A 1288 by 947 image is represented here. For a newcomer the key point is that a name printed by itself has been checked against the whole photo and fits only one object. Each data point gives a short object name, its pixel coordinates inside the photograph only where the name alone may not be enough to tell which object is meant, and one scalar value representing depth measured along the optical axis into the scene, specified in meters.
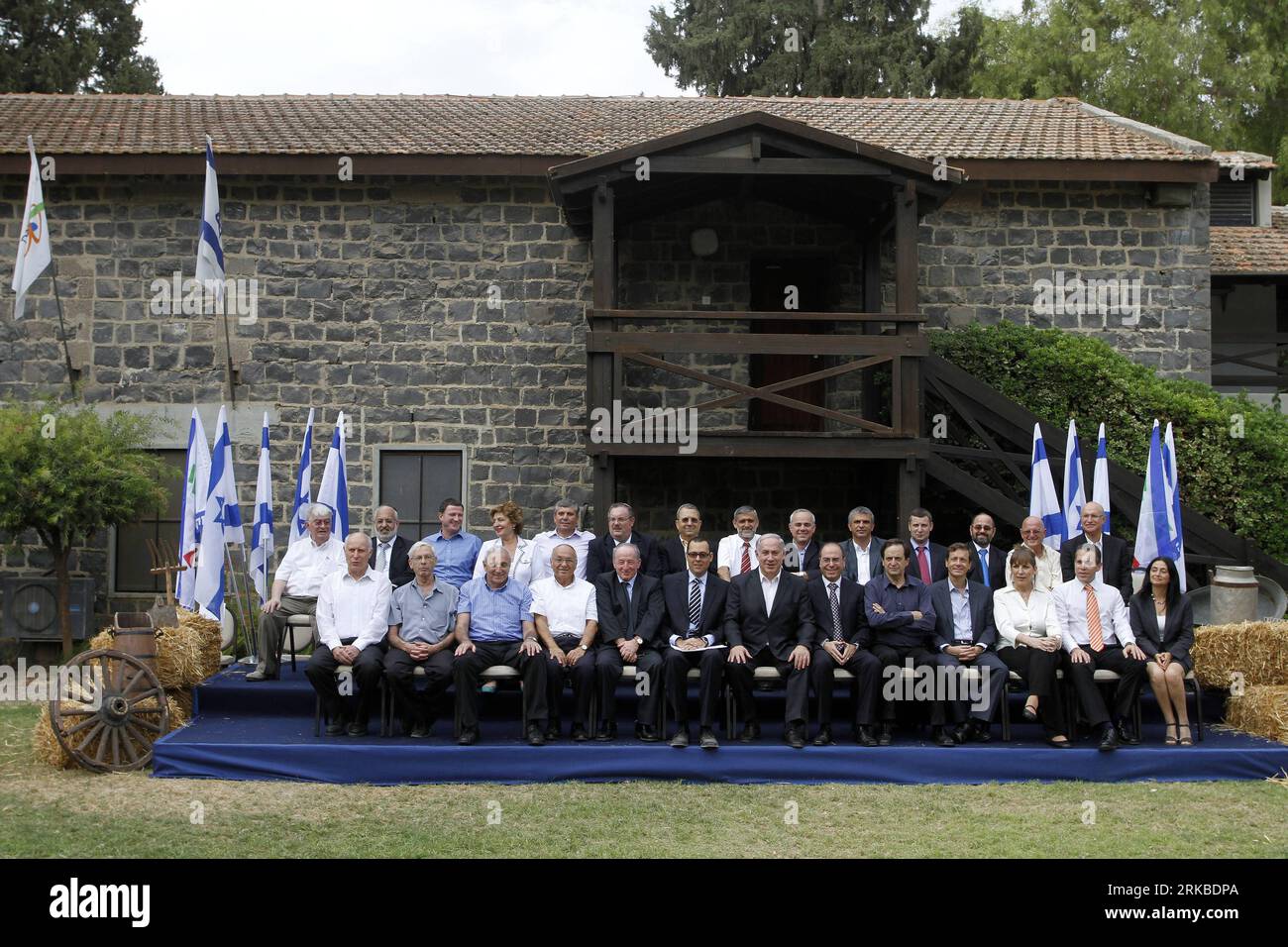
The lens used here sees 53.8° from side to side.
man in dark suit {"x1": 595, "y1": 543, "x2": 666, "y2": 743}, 8.41
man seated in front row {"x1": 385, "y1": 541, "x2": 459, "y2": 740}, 8.46
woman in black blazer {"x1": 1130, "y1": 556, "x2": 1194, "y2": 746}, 8.59
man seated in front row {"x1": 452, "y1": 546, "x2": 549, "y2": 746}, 8.35
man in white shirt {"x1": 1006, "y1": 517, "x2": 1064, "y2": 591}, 9.32
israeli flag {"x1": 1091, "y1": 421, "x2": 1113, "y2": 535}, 10.93
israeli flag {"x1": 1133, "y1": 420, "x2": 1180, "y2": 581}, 10.27
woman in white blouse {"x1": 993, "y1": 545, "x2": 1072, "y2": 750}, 8.44
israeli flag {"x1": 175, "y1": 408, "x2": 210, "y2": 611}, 10.40
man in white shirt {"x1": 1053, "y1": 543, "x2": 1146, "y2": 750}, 8.42
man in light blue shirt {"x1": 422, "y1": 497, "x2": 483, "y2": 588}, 9.55
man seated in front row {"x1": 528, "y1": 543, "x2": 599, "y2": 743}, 8.42
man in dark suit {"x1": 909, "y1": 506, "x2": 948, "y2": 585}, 9.59
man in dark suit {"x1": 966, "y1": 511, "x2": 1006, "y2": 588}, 9.52
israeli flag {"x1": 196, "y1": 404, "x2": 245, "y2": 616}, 10.02
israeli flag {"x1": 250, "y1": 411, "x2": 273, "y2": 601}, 11.01
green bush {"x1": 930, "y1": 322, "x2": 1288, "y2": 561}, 12.91
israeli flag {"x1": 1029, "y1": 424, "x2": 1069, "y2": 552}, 10.81
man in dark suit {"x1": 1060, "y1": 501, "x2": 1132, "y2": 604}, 9.53
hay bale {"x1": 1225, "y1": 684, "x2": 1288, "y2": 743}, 8.81
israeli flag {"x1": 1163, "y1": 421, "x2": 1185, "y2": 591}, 10.28
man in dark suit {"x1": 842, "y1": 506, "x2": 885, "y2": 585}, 9.58
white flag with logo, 11.62
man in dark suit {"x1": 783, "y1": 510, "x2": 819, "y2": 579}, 9.51
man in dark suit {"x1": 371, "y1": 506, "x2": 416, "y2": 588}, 9.83
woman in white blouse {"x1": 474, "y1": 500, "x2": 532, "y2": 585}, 9.35
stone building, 13.48
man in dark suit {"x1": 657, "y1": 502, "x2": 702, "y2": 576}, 9.20
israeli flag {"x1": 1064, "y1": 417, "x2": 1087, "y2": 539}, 10.85
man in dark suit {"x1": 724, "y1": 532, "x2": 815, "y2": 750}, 8.42
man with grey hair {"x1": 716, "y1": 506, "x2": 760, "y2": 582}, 9.79
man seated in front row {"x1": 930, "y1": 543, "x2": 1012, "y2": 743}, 8.51
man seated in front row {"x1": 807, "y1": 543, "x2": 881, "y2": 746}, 8.40
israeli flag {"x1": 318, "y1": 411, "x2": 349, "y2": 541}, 11.28
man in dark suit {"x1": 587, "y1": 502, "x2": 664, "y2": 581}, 9.39
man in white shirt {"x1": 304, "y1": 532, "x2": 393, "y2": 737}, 8.43
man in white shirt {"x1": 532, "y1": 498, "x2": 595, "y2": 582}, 9.41
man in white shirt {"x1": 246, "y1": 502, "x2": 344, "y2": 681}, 9.58
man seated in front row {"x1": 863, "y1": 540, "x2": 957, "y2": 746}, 8.49
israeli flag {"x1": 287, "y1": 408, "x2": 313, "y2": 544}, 11.33
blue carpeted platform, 8.08
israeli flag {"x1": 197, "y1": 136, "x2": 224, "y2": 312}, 11.22
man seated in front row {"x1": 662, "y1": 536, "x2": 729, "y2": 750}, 8.39
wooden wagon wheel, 8.42
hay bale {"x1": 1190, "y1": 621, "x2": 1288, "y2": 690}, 9.19
